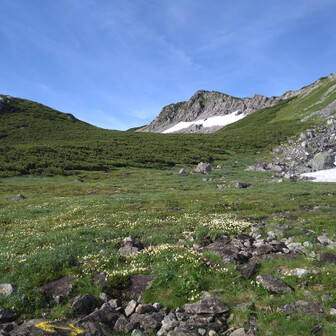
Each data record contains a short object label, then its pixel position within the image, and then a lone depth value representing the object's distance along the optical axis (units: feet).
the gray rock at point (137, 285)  26.78
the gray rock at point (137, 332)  20.15
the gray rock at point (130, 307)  23.89
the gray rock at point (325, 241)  36.38
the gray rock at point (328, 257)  29.88
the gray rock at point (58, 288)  26.48
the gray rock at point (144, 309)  23.55
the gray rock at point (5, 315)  22.70
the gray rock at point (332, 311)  20.20
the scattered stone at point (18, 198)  113.09
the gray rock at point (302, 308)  20.85
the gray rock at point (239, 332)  19.19
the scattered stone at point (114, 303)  24.98
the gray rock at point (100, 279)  28.40
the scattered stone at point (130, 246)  37.96
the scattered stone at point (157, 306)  24.23
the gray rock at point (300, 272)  26.87
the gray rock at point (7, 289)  26.30
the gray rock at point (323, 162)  176.76
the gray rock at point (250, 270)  27.96
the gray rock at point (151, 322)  21.26
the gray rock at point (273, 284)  24.63
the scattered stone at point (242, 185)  130.91
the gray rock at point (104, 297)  25.88
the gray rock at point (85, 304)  23.90
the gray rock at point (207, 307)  22.09
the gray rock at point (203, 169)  199.29
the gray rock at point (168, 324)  20.58
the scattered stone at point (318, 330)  18.33
